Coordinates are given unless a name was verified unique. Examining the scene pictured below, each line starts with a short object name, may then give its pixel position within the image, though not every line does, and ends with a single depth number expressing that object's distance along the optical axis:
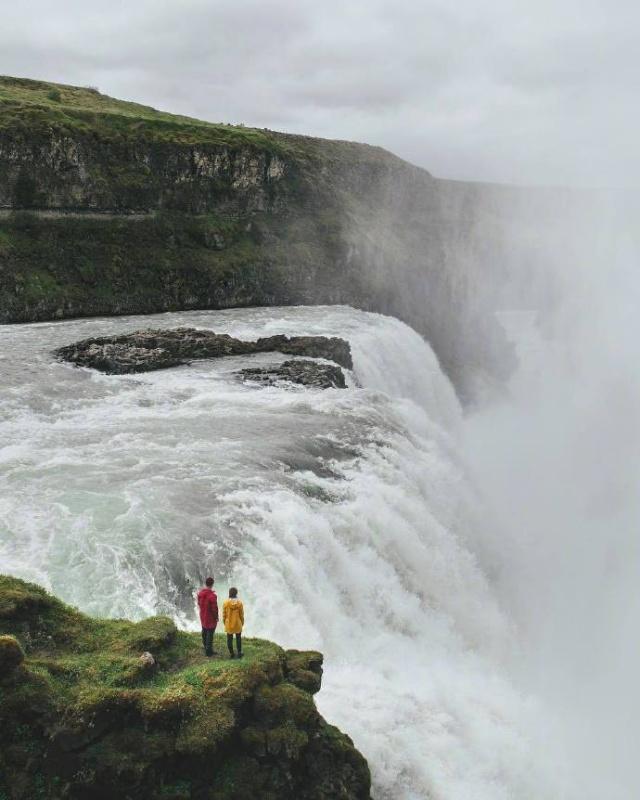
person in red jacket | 11.06
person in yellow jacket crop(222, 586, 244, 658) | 10.98
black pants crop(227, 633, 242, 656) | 11.03
